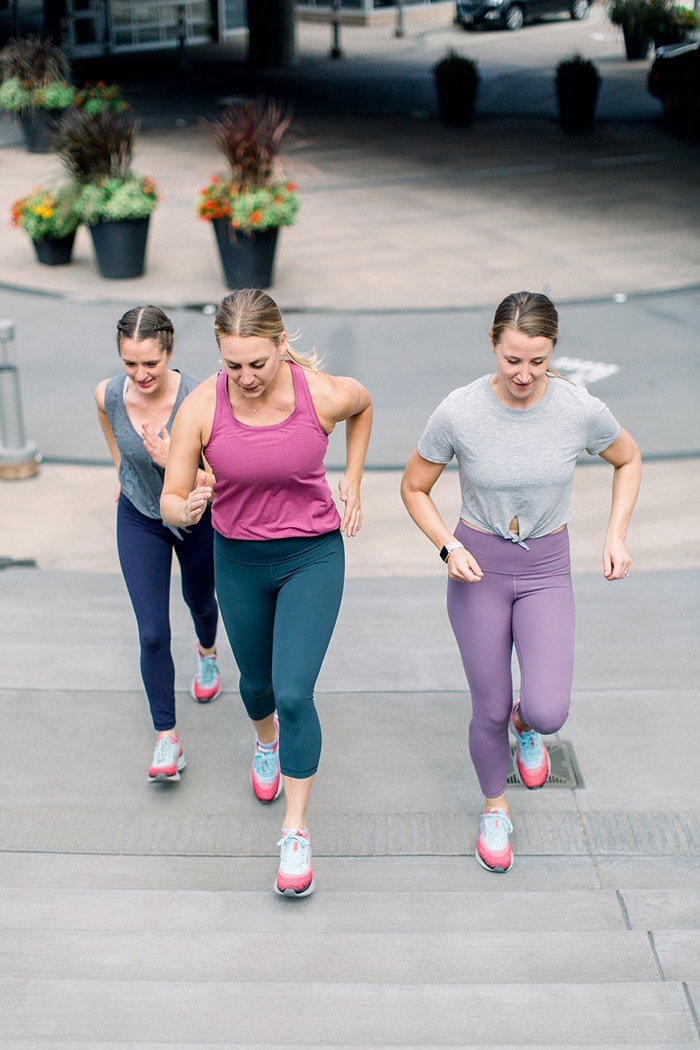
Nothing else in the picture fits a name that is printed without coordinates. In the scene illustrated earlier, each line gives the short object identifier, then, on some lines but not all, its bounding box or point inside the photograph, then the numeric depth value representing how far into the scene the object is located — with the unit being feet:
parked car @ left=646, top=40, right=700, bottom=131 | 66.85
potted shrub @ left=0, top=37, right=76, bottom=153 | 61.26
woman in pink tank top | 11.34
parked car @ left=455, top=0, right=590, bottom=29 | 115.75
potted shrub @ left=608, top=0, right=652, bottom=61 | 93.25
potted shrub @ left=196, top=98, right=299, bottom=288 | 36.99
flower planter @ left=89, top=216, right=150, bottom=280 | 39.96
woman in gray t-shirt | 11.43
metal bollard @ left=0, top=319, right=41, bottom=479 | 24.04
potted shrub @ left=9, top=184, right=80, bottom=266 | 40.70
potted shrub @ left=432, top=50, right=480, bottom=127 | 67.72
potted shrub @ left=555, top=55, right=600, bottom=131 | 65.46
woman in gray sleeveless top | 12.70
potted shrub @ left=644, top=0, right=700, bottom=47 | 90.33
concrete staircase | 9.18
